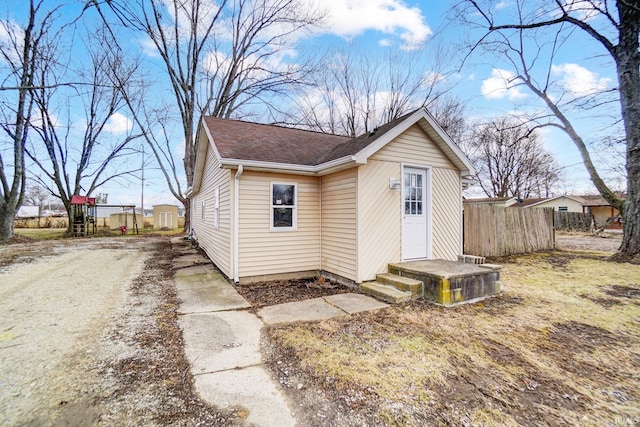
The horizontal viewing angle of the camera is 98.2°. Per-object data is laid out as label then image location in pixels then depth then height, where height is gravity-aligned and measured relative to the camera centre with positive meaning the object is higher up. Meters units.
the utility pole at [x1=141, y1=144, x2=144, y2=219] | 30.93 +2.53
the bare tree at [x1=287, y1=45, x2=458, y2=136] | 17.36 +8.61
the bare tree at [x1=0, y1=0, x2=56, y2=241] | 12.03 +4.73
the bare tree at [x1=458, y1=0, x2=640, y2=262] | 8.27 +5.86
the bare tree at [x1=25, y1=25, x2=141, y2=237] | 16.86 +5.52
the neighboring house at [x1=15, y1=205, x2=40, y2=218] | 40.36 +1.03
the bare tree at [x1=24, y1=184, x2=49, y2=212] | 40.81 +3.34
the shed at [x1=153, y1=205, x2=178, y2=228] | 27.27 +0.13
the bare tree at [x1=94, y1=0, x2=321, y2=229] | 16.61 +10.34
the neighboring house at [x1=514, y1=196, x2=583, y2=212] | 28.91 +1.53
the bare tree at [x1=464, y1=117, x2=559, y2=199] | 27.98 +5.28
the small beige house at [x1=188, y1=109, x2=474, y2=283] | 5.84 +0.34
